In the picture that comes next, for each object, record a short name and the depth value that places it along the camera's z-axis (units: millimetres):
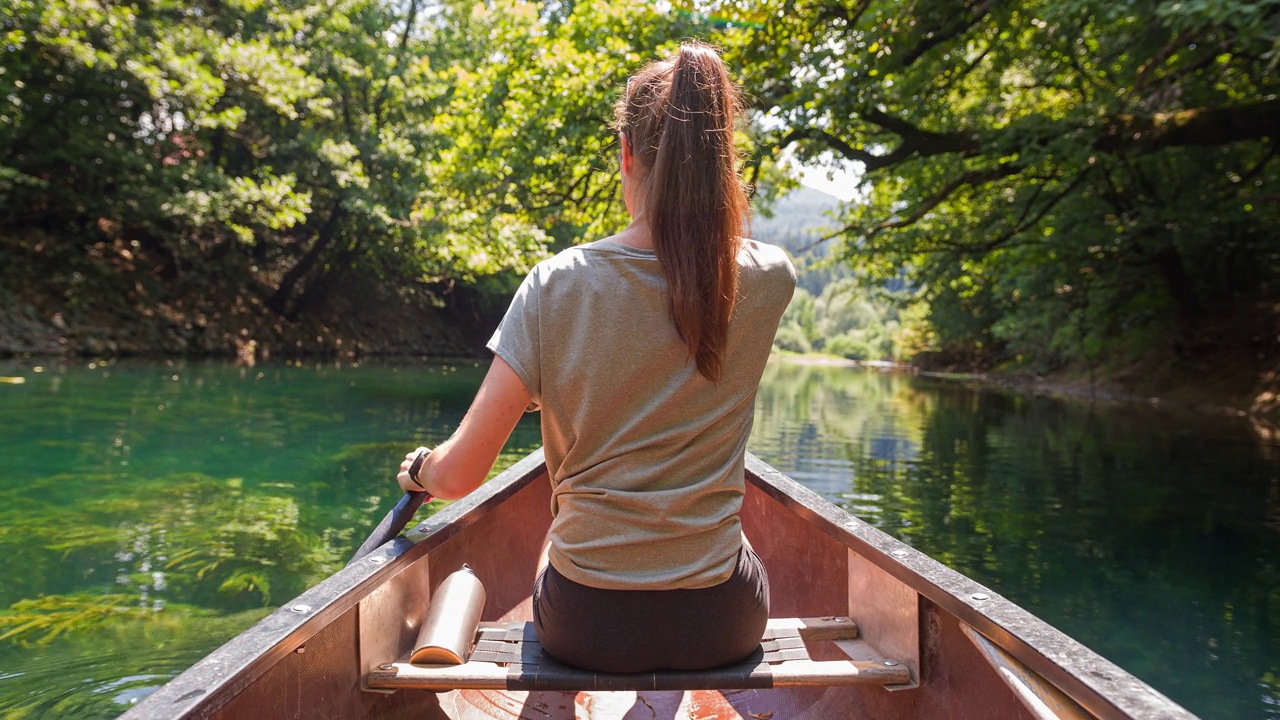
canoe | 1416
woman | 1491
